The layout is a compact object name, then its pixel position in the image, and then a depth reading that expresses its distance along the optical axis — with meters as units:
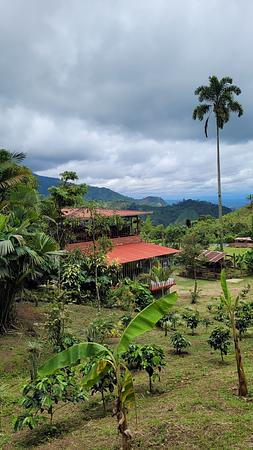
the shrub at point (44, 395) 5.73
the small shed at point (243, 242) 50.19
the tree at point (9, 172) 15.98
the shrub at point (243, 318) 13.79
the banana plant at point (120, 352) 5.12
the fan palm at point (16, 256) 11.89
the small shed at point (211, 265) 34.50
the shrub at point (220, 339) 10.70
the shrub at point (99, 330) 10.79
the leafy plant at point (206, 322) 14.72
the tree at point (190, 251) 31.16
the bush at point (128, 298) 18.39
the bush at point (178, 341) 11.35
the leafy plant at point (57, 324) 10.11
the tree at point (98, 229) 15.72
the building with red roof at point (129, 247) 21.95
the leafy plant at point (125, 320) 13.00
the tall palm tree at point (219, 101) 31.47
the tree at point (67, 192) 22.16
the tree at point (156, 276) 22.30
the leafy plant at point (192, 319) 14.55
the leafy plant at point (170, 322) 14.70
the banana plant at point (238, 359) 7.04
